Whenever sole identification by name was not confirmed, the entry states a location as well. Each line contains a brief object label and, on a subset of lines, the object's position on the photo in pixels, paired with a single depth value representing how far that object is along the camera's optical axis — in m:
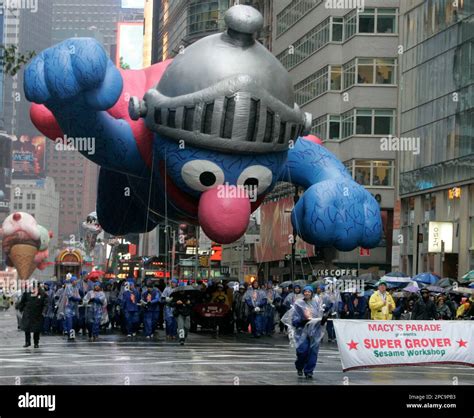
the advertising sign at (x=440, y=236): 48.56
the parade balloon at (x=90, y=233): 77.47
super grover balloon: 27.03
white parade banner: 19.38
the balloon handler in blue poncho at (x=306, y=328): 19.83
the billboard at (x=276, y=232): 63.94
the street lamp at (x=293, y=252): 48.12
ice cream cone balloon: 95.38
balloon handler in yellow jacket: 25.34
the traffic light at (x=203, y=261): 81.75
